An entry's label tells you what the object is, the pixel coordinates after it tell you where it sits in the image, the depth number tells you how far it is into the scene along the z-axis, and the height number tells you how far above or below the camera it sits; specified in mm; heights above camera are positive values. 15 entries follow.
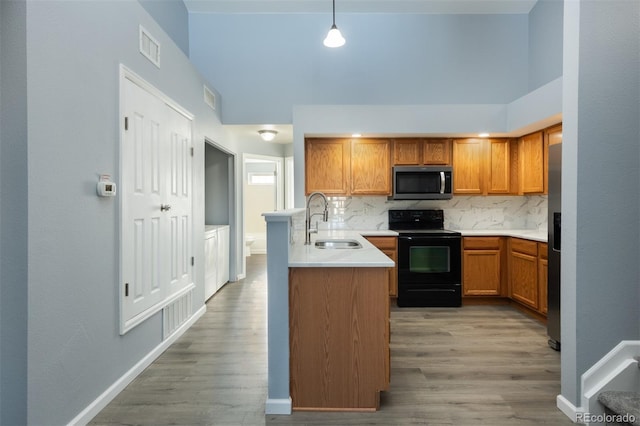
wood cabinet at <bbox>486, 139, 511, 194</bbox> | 4203 +585
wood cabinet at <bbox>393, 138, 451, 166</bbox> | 4219 +769
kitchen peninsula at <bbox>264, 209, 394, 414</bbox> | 1857 -704
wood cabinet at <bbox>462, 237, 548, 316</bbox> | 3881 -668
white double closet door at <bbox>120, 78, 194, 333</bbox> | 2195 +55
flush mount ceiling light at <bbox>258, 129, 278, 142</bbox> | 4738 +1134
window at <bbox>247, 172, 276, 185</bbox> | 8586 +880
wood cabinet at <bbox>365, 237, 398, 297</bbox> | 3965 -407
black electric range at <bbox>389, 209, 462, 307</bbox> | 3875 -686
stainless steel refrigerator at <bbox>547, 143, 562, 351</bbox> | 2635 -256
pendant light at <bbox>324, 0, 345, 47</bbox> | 3148 +1680
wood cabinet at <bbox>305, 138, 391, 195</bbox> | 4230 +589
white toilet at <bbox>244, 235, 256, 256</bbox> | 6949 -692
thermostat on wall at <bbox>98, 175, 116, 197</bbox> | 1906 +144
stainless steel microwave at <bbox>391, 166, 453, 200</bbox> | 4137 +364
